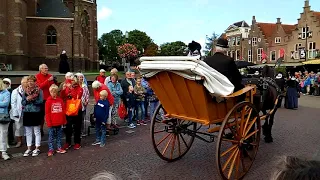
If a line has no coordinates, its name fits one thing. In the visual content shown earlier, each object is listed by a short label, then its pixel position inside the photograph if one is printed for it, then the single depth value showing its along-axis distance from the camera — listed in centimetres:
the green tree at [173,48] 6604
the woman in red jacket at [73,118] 532
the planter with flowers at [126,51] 2228
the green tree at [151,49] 5136
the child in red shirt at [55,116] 493
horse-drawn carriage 350
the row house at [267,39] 3938
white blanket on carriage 344
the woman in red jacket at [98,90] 595
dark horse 515
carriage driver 394
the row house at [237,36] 4735
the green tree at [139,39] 5742
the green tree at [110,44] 6175
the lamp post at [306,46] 3278
